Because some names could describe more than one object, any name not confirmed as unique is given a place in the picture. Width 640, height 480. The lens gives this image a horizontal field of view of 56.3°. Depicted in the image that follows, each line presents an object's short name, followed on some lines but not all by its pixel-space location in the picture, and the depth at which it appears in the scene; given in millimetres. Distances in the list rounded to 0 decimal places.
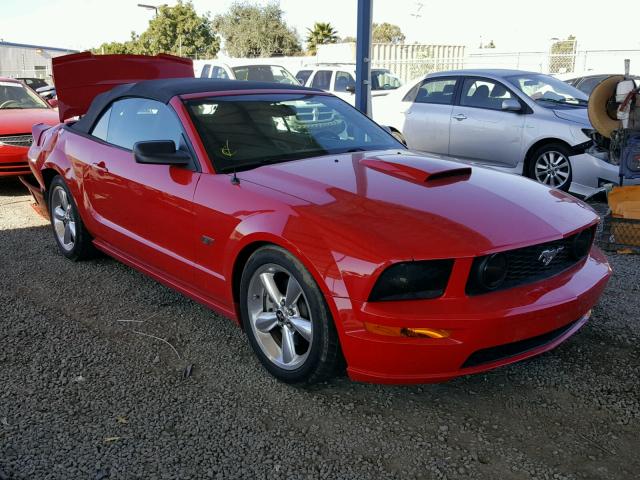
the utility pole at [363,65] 8352
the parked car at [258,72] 13930
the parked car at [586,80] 13047
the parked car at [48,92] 12998
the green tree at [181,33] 49906
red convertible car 2533
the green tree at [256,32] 50094
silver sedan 7152
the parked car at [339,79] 14109
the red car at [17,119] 7750
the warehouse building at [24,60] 35469
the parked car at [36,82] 19467
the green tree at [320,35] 54375
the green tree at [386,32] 71750
